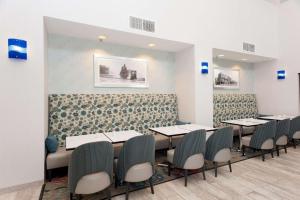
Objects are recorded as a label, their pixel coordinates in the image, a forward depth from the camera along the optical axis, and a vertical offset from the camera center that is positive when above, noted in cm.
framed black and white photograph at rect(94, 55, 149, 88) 421 +62
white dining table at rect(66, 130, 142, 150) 272 -69
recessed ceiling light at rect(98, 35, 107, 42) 386 +131
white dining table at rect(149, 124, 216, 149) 334 -67
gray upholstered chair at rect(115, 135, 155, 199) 235 -86
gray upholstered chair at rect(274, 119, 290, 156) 416 -85
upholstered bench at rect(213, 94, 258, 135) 563 -38
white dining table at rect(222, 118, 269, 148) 432 -66
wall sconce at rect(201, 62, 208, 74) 467 +75
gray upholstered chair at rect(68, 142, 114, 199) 205 -84
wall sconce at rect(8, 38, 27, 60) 262 +73
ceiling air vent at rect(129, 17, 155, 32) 368 +154
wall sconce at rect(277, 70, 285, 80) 599 +73
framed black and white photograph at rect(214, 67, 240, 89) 602 +65
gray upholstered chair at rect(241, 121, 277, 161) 385 -88
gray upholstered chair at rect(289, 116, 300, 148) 462 -85
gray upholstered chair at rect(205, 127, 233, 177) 307 -86
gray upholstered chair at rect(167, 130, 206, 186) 278 -87
